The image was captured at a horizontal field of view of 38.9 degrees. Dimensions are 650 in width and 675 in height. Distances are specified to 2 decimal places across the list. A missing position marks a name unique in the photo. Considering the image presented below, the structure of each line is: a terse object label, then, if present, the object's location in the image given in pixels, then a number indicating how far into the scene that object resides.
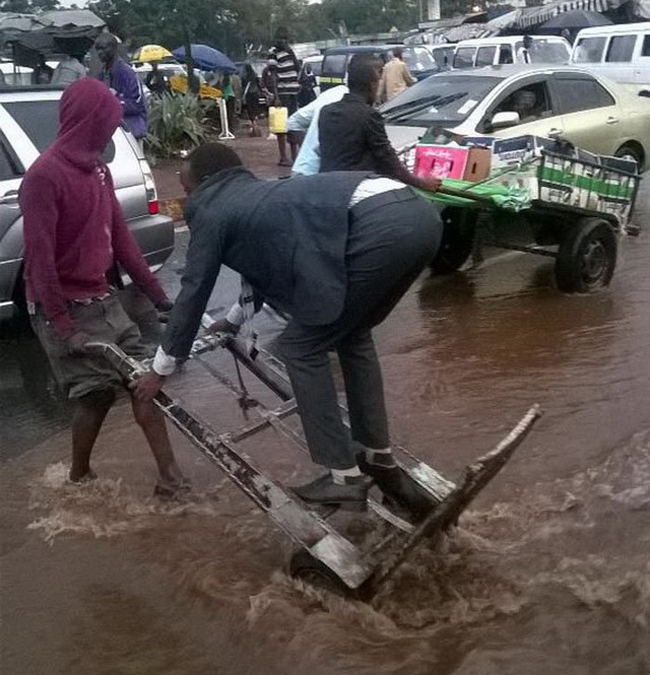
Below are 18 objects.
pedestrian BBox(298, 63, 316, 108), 17.77
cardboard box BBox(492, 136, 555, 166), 7.05
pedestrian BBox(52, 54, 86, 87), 12.37
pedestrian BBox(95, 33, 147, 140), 10.45
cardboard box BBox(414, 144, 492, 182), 7.05
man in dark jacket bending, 3.24
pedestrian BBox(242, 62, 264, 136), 20.06
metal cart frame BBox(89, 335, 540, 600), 3.24
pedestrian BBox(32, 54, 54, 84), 14.97
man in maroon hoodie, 3.86
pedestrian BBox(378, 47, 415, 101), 14.71
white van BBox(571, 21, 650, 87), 18.53
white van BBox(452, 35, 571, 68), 19.48
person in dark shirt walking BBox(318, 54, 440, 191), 5.83
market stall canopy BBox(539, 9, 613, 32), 25.91
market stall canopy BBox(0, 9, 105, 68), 14.65
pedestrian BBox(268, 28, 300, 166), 15.58
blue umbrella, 23.99
